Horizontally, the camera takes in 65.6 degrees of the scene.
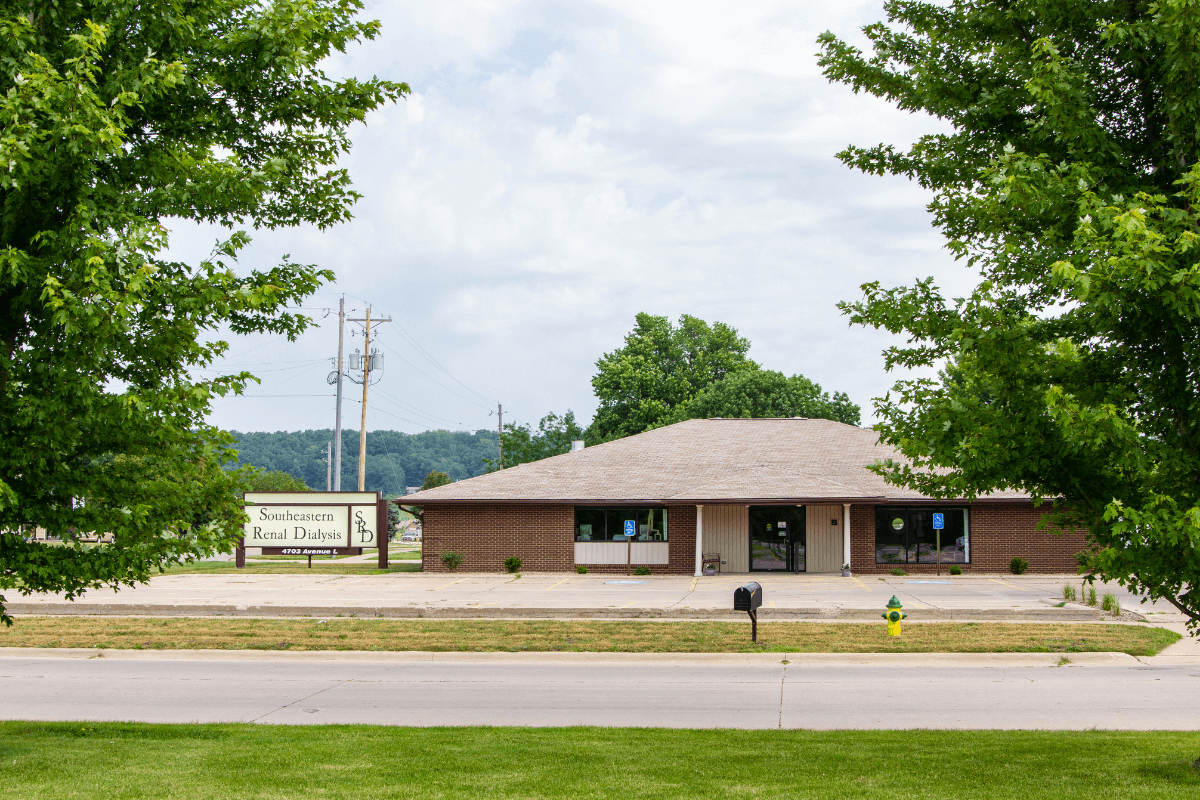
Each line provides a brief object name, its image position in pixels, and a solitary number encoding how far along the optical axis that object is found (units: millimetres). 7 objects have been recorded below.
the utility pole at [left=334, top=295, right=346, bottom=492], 51938
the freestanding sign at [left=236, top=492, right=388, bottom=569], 37375
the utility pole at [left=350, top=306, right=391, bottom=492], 49875
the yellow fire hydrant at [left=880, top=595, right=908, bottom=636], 16922
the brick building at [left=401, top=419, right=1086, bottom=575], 32500
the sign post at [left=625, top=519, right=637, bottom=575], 33688
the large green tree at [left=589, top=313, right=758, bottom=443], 59750
